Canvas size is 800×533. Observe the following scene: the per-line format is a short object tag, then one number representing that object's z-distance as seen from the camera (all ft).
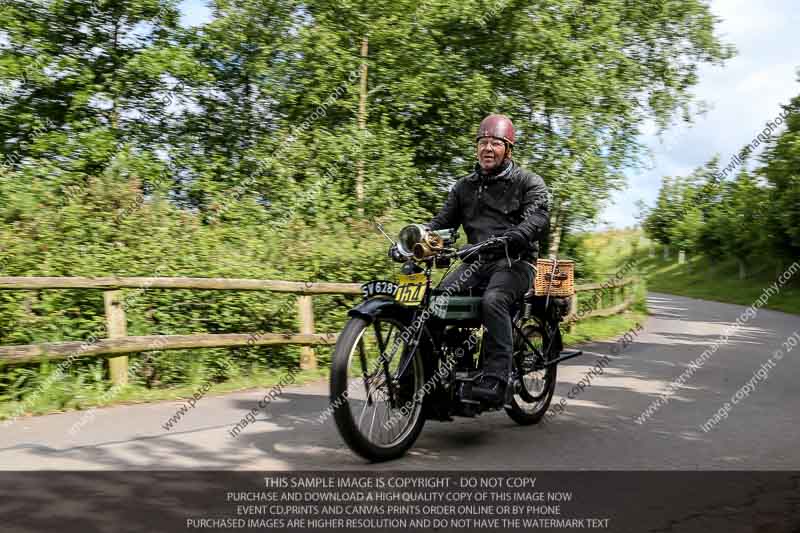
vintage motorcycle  16.51
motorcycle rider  18.86
